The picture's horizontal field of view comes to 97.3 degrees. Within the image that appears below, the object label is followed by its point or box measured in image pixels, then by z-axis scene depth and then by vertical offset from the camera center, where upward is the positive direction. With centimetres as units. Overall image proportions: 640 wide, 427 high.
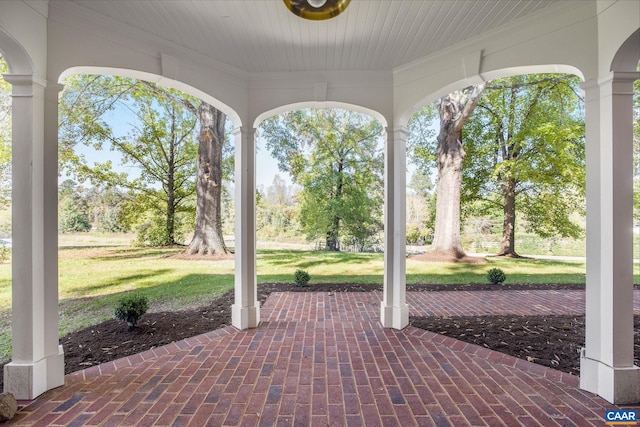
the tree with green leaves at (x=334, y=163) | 1066 +195
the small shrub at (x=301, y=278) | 640 -149
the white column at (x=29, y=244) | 240 -26
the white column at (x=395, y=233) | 397 -30
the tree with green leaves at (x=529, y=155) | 829 +180
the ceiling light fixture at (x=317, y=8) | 218 +161
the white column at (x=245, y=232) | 396 -27
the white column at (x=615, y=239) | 237 -24
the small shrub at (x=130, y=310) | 385 -132
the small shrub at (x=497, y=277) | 663 -154
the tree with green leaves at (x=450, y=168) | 871 +139
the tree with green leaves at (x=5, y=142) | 513 +135
